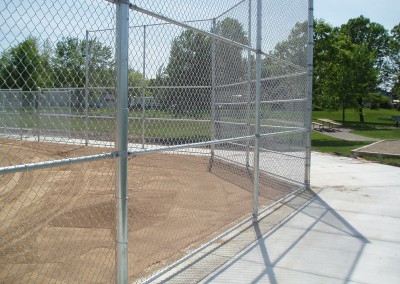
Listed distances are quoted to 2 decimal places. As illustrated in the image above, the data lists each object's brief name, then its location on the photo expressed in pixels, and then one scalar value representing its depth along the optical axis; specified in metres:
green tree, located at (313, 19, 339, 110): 22.17
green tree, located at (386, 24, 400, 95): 43.66
